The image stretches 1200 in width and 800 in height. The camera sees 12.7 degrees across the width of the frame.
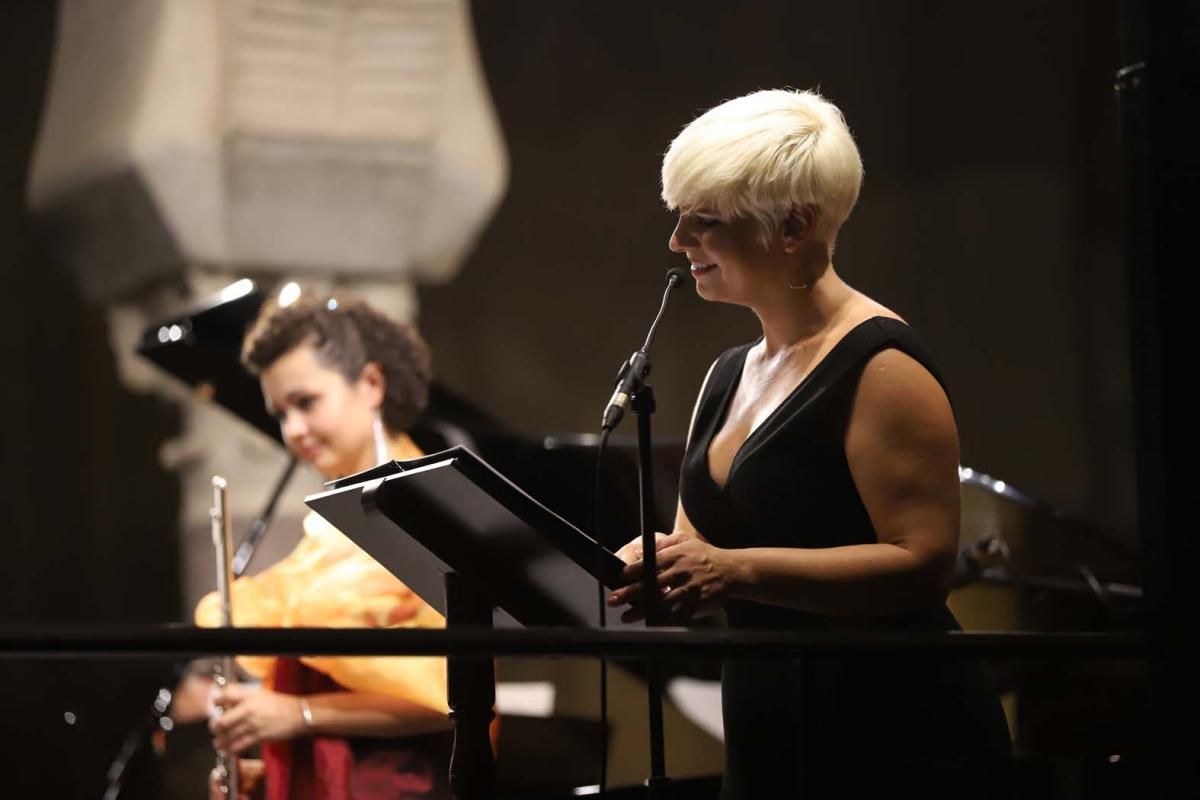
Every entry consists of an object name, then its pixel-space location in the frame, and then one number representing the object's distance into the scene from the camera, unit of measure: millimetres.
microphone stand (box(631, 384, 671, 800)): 5413
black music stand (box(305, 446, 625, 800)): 5406
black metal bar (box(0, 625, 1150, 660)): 5176
